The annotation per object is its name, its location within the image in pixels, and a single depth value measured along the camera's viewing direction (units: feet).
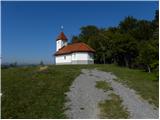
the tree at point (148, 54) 38.76
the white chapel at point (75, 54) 75.82
